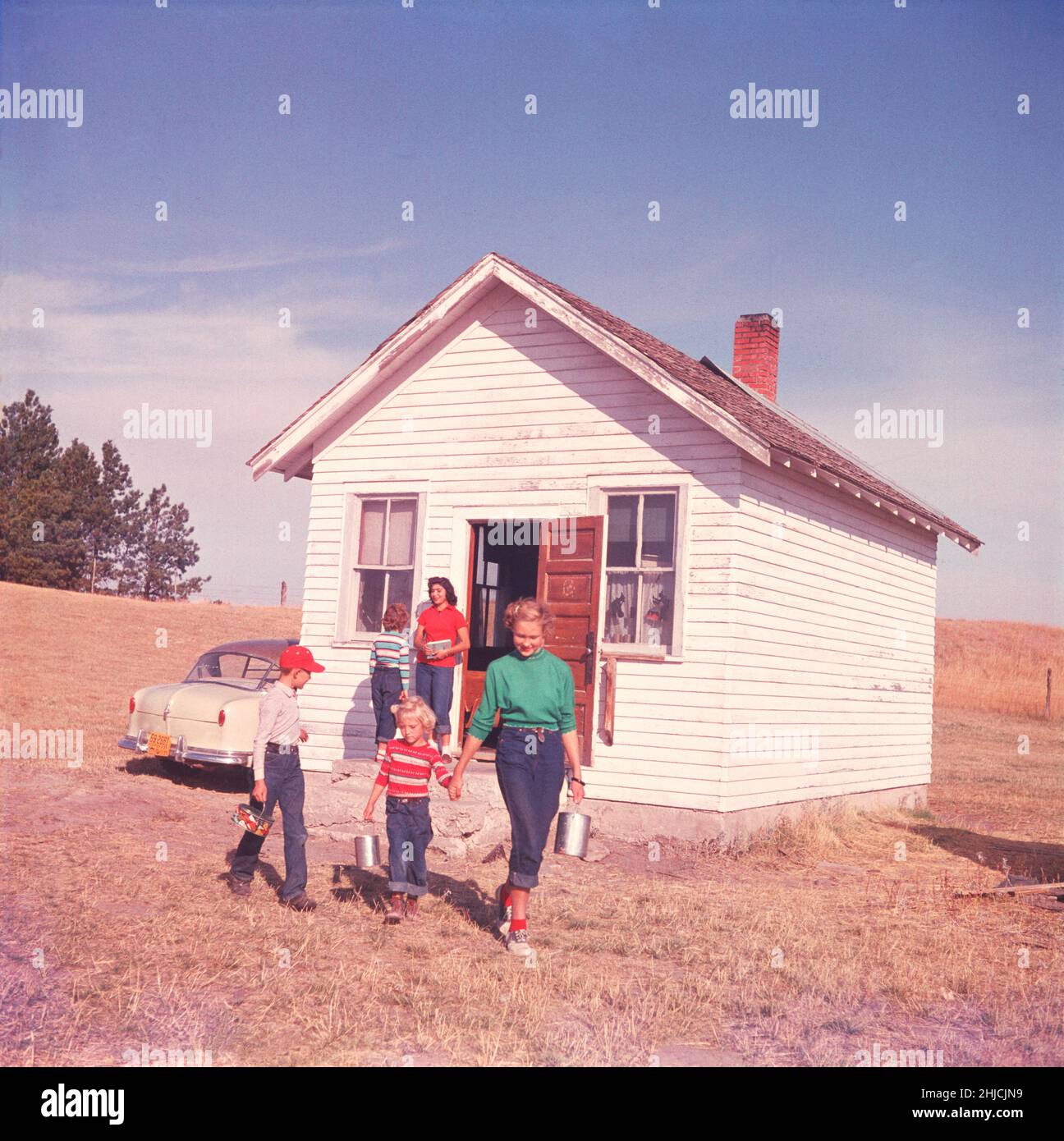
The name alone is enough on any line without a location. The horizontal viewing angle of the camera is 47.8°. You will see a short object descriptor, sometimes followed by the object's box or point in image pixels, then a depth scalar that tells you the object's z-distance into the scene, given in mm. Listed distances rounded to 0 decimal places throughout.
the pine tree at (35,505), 52250
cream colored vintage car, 13330
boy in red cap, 7891
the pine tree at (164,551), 64562
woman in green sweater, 7023
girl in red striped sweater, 7719
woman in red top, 11297
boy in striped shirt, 11711
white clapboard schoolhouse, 11266
